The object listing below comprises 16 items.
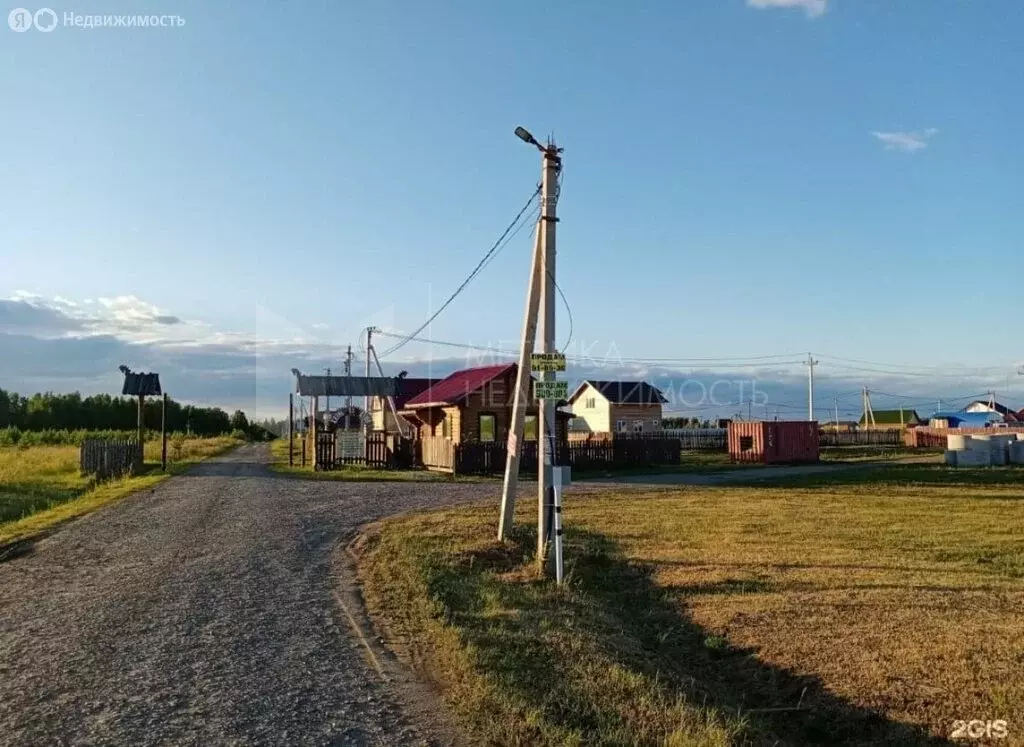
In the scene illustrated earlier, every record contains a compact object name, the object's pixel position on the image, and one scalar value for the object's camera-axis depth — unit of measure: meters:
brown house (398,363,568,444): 31.05
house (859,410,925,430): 103.41
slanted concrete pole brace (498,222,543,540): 11.91
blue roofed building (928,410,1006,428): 72.56
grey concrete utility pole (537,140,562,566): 10.83
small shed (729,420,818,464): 39.59
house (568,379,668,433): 60.56
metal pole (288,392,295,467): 36.05
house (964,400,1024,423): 87.12
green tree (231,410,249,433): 117.06
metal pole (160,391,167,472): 31.56
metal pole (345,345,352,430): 38.02
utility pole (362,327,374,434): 42.81
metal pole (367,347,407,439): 41.88
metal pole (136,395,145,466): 31.55
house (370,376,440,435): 44.91
